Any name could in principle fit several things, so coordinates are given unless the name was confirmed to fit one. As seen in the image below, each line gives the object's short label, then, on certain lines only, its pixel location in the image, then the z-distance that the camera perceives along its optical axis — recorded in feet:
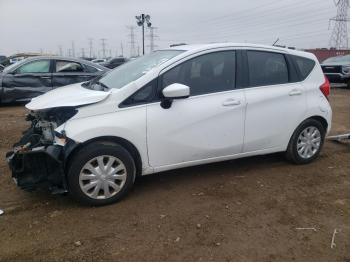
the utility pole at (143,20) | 83.22
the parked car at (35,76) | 32.30
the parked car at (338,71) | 52.60
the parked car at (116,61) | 69.22
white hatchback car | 12.46
